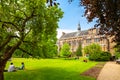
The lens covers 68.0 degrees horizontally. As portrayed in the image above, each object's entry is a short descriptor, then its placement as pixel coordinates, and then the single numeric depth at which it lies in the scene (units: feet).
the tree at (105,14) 7.43
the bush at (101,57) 77.48
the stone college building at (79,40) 111.58
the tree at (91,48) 99.61
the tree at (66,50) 111.04
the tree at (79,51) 118.81
